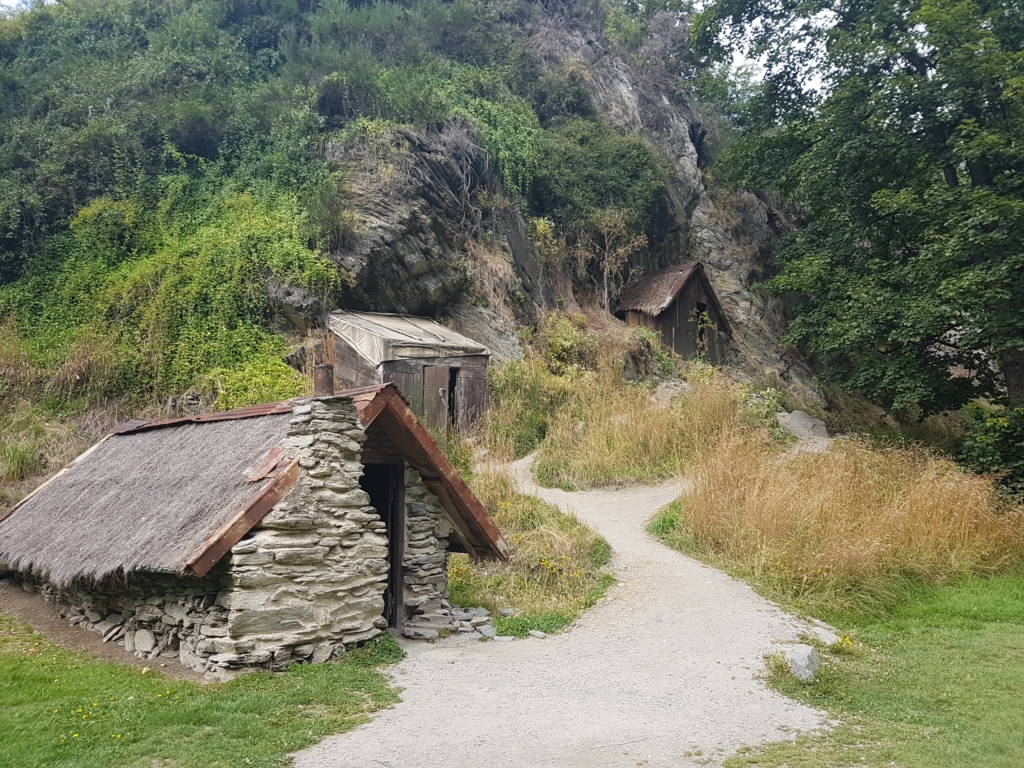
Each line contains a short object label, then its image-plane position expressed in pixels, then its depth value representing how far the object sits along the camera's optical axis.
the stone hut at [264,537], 6.63
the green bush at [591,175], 22.98
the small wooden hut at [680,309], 23.00
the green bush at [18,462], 12.27
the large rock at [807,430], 14.72
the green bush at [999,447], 12.70
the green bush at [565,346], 19.42
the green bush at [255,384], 14.05
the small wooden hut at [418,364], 15.55
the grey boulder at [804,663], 6.63
